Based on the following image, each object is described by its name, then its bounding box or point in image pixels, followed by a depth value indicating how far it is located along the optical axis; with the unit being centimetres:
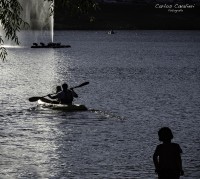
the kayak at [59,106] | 5499
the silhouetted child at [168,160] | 2116
